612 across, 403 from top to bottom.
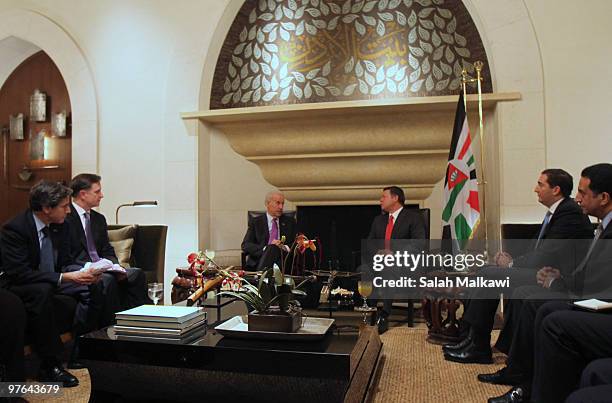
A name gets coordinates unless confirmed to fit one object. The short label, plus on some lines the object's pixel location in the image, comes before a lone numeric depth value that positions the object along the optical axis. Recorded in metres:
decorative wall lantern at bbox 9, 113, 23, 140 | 5.42
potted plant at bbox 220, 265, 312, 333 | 1.82
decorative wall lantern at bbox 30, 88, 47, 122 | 5.31
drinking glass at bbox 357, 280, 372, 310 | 2.77
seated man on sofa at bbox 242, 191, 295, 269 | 4.05
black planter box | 1.82
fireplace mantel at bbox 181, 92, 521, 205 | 4.28
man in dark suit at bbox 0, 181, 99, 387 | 2.30
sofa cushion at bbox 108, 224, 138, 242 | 3.71
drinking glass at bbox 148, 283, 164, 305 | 2.26
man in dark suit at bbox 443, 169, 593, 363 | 2.46
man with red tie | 3.80
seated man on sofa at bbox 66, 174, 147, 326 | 2.84
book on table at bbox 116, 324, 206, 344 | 1.77
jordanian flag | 3.66
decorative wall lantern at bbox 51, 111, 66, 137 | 5.20
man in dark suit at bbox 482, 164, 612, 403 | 1.76
